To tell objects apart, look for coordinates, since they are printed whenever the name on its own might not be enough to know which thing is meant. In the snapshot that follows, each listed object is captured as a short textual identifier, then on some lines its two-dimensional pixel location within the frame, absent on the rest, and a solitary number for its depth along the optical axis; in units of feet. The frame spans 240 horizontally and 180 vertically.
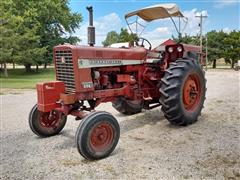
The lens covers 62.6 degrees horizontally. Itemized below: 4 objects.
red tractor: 9.70
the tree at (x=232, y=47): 82.23
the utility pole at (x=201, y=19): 70.87
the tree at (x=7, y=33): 51.63
